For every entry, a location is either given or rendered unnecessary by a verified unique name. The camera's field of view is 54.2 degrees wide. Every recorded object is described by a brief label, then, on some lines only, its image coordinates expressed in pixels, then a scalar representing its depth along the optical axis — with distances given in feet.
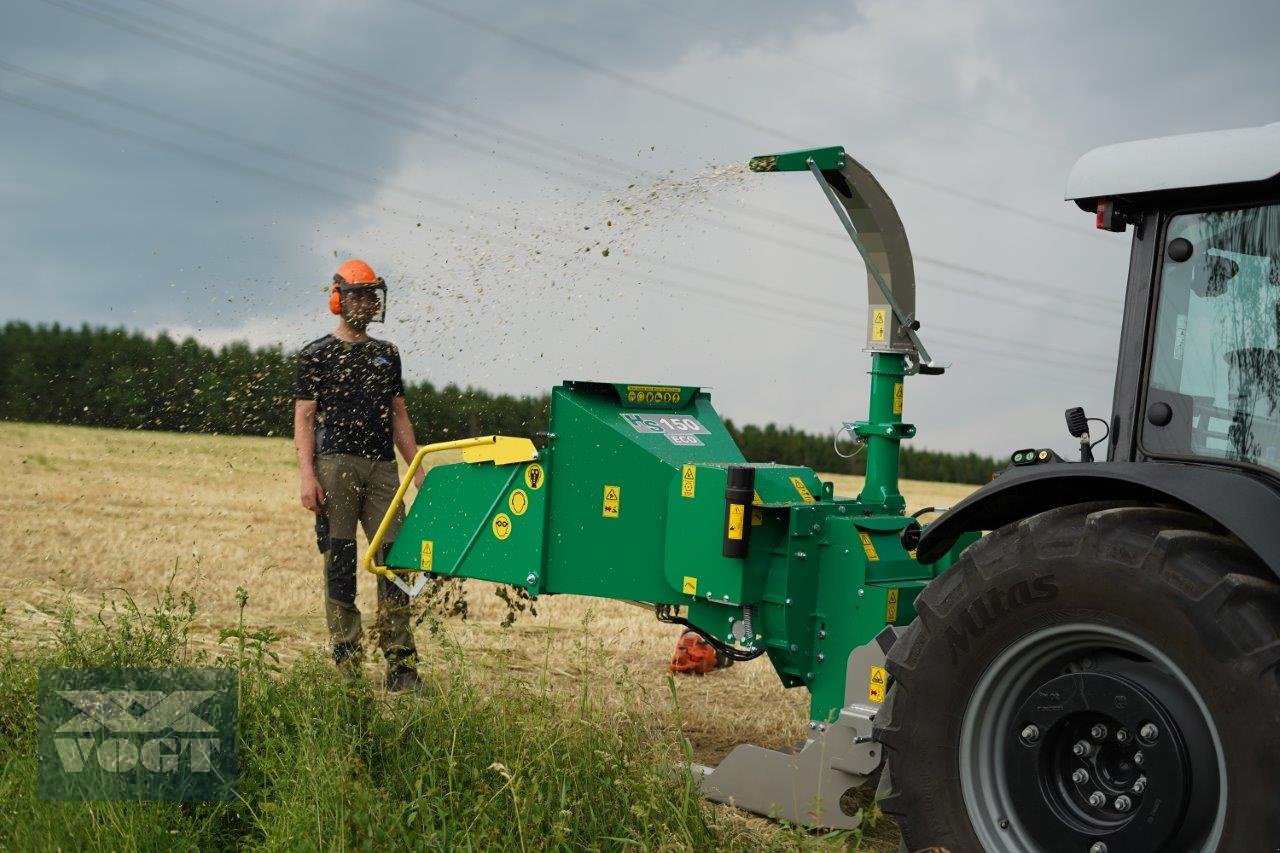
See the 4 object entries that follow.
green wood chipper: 14.80
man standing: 20.26
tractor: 9.73
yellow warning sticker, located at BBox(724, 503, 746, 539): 14.79
